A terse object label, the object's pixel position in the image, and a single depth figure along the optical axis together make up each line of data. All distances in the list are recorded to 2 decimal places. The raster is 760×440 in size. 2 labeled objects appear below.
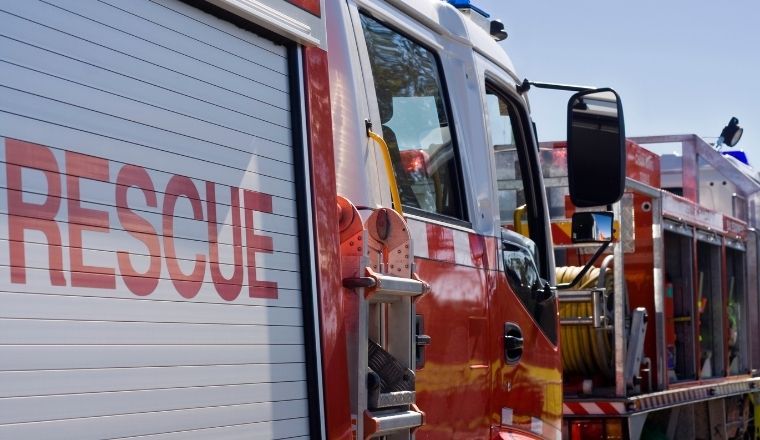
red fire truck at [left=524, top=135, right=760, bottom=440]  9.59
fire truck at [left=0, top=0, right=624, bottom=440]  2.42
